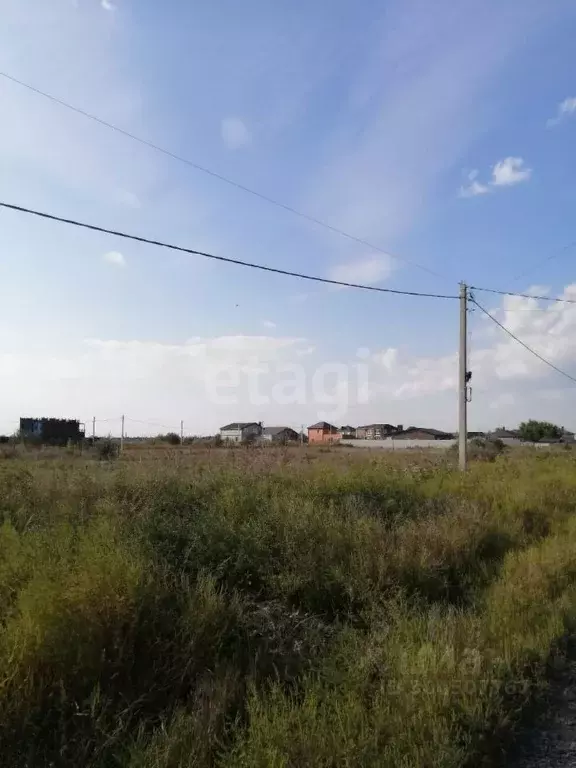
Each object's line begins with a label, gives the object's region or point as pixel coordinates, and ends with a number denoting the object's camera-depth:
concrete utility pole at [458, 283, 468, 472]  16.05
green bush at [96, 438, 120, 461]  25.22
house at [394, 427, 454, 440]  95.88
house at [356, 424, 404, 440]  100.14
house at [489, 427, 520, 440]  81.44
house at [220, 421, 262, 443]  73.84
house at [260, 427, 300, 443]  79.62
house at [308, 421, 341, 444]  81.25
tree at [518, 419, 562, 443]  81.12
